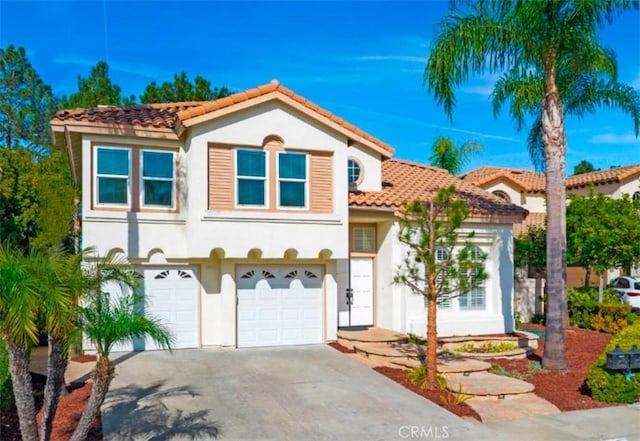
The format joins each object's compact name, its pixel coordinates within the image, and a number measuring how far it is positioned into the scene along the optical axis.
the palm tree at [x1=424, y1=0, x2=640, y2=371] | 13.30
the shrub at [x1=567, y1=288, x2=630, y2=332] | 19.25
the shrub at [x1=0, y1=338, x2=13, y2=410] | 9.50
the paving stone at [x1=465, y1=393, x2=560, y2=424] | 10.29
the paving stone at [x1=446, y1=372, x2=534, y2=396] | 11.38
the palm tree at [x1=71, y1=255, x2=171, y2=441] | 6.62
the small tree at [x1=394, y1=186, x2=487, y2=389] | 11.43
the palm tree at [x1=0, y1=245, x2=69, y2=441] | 6.16
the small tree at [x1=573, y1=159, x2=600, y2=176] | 69.06
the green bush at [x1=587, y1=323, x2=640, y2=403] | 11.23
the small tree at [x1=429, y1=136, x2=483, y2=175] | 30.23
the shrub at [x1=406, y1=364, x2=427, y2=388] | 11.85
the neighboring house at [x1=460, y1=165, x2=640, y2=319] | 33.22
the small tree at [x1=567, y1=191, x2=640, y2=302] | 20.45
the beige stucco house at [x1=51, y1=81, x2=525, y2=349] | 14.34
